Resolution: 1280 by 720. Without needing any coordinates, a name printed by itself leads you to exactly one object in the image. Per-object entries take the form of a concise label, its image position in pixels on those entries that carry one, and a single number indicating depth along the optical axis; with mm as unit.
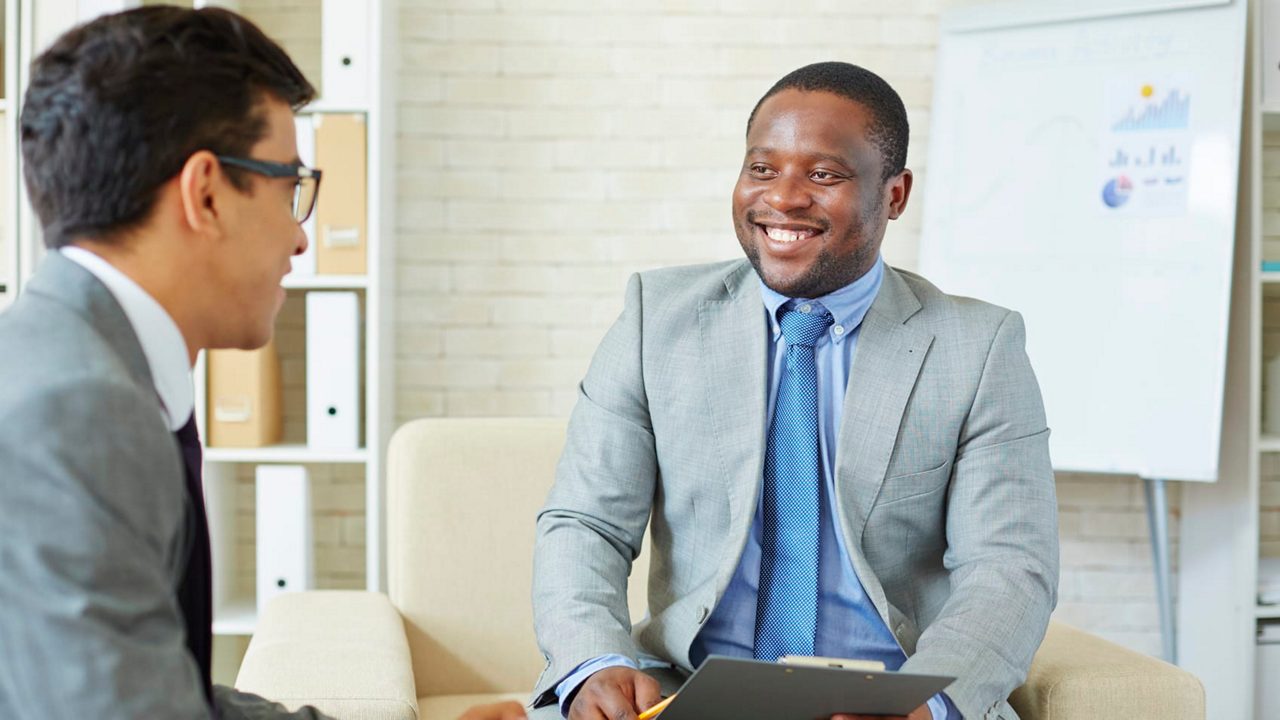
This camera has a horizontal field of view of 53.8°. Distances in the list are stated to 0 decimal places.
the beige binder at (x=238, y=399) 2857
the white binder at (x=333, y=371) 2871
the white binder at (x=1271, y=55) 2936
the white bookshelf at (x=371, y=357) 2873
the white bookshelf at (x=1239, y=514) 2932
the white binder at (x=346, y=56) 2861
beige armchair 2102
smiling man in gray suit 1646
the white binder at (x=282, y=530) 2889
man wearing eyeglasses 759
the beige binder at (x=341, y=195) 2852
